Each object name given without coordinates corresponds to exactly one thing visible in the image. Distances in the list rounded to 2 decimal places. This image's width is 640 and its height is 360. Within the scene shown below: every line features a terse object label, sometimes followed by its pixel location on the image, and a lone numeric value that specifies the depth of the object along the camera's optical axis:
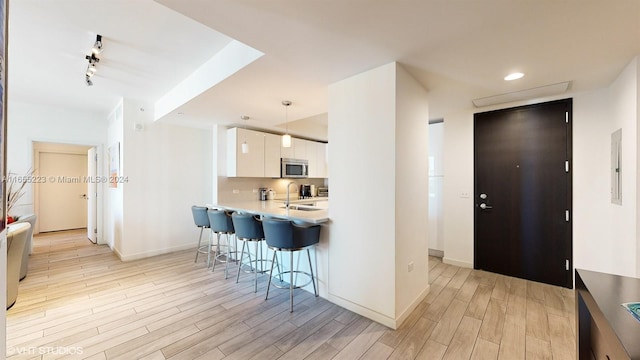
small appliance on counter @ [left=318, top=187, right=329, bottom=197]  6.32
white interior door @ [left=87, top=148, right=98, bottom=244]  5.29
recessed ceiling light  2.43
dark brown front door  3.05
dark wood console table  0.86
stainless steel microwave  5.14
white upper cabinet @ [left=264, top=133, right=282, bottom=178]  4.84
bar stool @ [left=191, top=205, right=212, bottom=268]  3.80
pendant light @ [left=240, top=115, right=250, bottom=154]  4.01
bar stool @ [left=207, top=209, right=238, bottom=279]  3.43
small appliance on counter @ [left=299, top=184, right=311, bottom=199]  6.05
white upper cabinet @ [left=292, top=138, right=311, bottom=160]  5.43
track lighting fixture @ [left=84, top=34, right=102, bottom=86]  2.38
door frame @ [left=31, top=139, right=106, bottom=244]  4.99
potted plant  4.13
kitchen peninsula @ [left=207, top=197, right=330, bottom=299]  2.75
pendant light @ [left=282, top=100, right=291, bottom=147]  3.32
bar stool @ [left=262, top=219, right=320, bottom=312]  2.60
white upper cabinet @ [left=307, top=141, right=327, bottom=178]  5.84
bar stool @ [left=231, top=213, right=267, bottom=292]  3.03
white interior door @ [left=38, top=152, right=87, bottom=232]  6.33
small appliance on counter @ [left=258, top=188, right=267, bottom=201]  5.15
